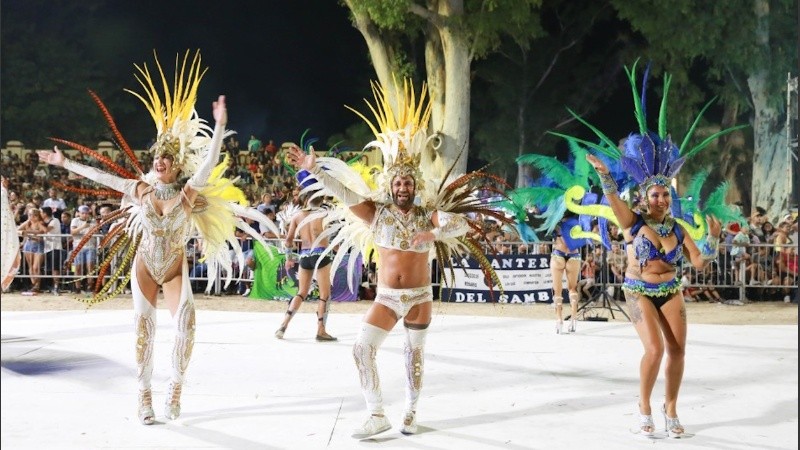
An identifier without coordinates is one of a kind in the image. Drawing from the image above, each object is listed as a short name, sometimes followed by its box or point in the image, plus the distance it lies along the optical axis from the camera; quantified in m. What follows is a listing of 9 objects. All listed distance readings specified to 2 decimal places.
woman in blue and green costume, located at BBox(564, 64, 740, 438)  6.28
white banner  14.76
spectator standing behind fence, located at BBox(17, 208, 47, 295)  14.85
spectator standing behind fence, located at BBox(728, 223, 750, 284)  14.71
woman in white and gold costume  6.58
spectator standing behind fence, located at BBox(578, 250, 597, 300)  14.57
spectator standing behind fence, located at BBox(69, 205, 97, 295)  15.02
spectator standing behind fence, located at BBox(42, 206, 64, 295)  14.92
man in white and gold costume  6.34
